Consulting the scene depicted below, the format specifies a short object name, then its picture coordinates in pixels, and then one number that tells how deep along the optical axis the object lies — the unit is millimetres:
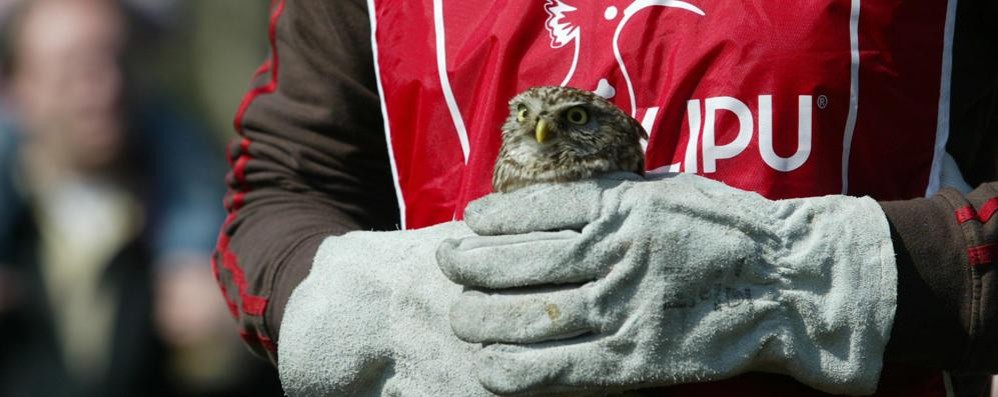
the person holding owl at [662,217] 3980
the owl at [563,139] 4375
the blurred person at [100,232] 8687
